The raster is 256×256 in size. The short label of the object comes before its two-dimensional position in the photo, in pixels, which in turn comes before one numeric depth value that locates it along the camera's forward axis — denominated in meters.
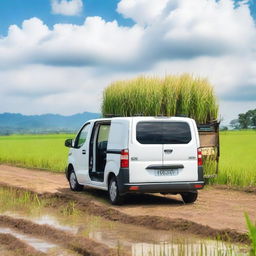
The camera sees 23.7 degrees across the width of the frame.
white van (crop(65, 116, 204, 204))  13.13
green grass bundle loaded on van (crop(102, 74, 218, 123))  19.06
